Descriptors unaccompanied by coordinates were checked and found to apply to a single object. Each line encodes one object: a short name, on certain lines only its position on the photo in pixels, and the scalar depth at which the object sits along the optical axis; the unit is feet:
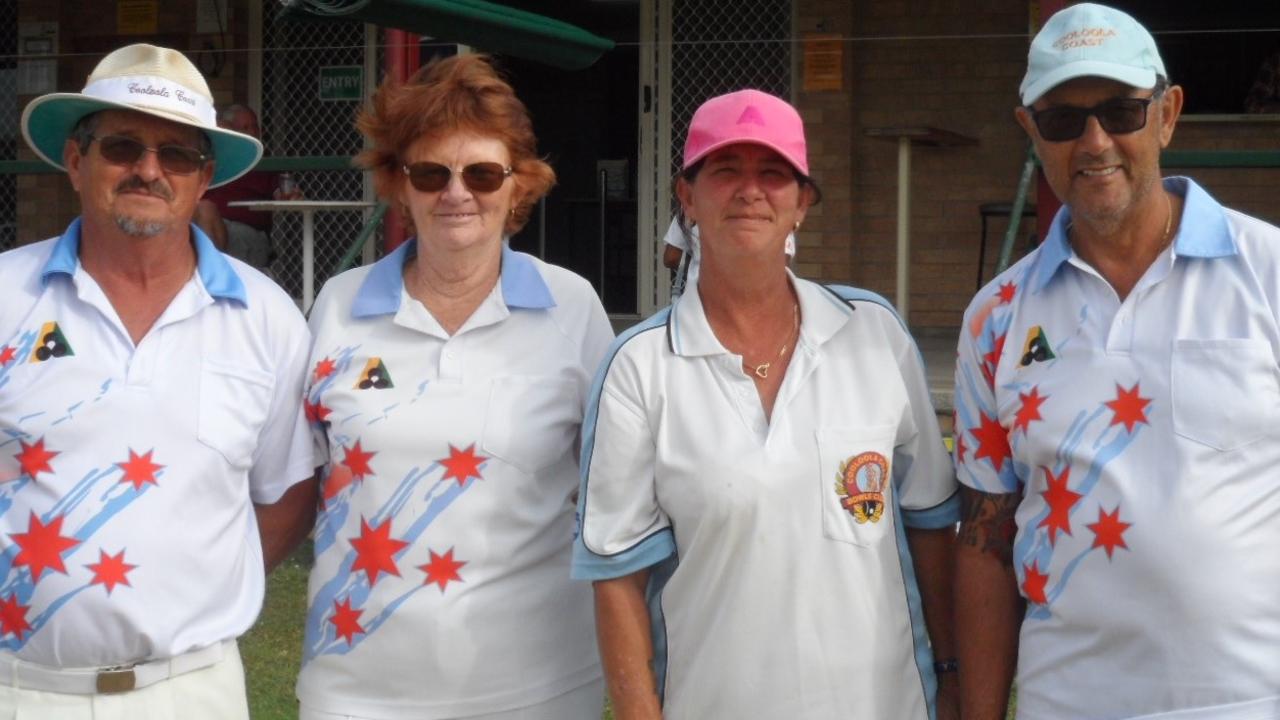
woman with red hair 10.21
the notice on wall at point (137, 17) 38.55
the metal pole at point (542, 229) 41.06
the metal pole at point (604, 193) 39.68
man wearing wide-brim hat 9.88
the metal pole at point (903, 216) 25.52
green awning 18.44
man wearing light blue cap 8.55
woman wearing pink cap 9.24
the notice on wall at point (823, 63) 34.42
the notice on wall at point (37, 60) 38.96
